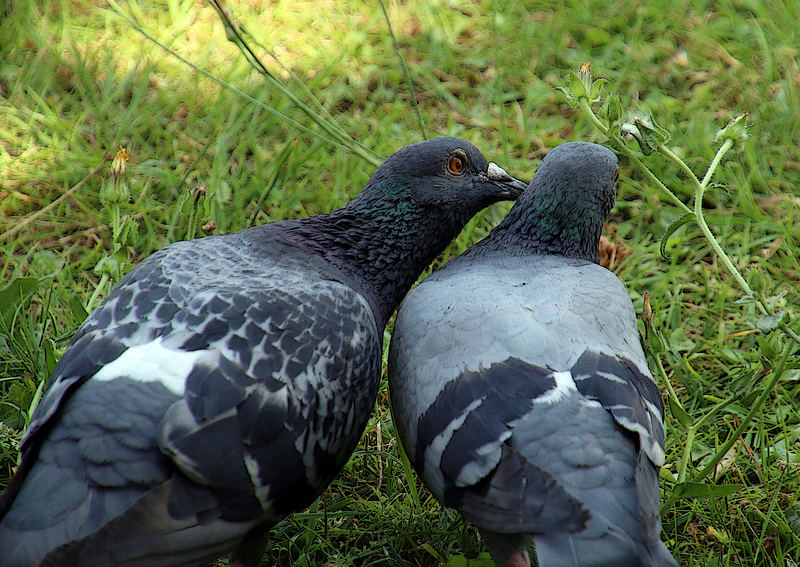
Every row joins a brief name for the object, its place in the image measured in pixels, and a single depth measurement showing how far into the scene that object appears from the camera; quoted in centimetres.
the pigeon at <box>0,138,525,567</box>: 499
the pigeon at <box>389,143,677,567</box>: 516
